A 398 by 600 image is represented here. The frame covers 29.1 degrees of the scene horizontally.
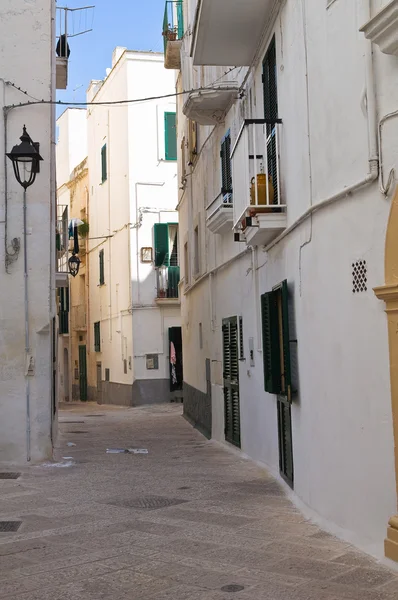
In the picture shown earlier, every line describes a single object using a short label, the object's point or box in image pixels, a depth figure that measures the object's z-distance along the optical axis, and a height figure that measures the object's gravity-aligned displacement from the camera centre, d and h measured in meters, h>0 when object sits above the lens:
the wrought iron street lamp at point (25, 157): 10.80 +3.01
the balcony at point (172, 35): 18.55 +8.10
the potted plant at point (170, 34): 18.97 +8.20
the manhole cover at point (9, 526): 7.45 -1.55
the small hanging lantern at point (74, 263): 21.34 +3.02
